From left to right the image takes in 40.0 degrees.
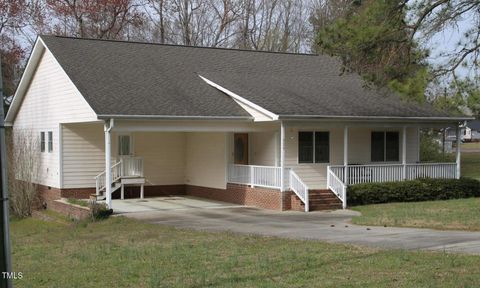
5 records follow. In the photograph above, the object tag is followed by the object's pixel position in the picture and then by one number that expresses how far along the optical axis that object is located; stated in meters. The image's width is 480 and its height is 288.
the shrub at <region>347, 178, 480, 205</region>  22.16
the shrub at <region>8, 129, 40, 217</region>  25.91
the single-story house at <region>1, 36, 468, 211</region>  21.53
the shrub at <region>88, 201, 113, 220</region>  19.98
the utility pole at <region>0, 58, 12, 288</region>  5.78
